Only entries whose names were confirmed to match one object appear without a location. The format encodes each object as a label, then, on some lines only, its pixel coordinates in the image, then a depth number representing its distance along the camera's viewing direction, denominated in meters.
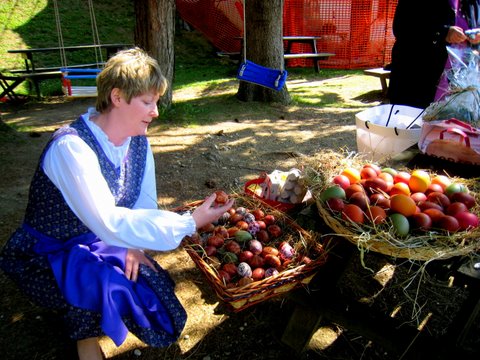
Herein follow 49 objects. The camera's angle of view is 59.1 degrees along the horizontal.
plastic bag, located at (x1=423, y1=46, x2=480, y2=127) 2.55
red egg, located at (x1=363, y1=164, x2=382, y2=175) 2.07
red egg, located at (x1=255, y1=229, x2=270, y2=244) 2.15
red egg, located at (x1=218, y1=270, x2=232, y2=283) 1.86
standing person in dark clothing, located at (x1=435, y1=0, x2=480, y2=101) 3.70
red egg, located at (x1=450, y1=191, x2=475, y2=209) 1.82
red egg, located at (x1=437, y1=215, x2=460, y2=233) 1.63
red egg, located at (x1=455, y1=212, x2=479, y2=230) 1.65
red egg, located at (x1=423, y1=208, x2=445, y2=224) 1.69
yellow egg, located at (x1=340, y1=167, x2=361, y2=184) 2.01
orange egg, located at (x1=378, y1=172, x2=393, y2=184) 1.97
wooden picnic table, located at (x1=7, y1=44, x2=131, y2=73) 8.45
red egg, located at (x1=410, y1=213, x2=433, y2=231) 1.66
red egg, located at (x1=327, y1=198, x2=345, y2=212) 1.75
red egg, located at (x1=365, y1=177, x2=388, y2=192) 1.89
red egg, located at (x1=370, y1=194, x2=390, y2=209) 1.79
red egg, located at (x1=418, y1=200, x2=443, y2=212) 1.75
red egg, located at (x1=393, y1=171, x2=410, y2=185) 1.99
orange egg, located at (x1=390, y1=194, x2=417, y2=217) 1.71
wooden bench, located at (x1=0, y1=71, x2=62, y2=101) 7.38
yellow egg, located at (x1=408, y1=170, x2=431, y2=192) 1.93
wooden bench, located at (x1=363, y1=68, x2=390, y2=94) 7.78
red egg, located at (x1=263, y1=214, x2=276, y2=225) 2.27
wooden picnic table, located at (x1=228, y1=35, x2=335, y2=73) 10.20
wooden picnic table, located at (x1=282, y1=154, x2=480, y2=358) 1.67
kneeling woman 1.72
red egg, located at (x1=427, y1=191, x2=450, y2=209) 1.80
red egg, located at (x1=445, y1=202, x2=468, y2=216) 1.71
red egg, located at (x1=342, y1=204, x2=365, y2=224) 1.69
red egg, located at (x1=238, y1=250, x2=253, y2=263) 1.99
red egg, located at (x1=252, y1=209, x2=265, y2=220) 2.30
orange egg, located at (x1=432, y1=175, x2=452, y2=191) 1.97
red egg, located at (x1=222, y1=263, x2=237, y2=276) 1.92
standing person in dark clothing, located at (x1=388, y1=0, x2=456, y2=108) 3.64
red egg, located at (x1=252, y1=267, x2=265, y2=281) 1.88
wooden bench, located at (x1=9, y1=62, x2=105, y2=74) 8.19
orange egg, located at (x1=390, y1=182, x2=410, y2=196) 1.86
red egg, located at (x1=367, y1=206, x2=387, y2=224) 1.68
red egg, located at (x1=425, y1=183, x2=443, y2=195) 1.92
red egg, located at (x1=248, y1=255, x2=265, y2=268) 1.97
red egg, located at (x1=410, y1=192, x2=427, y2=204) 1.83
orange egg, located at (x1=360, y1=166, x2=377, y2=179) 2.00
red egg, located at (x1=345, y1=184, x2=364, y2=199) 1.85
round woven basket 1.56
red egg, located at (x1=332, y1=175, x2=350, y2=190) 1.93
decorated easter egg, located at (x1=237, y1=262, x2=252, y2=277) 1.90
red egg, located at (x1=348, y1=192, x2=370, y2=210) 1.76
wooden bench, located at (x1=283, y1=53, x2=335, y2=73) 9.69
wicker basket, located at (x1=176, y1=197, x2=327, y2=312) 1.70
